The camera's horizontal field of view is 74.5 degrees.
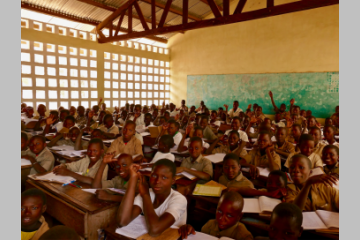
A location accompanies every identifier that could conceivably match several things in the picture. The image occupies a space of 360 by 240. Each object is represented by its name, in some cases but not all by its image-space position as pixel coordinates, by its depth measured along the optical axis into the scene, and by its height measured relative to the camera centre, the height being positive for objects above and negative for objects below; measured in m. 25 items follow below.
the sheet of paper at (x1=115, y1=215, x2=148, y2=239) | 1.45 -0.72
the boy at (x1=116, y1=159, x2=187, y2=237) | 1.44 -0.59
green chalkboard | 7.56 +0.90
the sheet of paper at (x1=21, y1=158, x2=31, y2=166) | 2.59 -0.53
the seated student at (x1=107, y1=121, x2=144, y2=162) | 3.35 -0.41
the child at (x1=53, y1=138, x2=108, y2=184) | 2.47 -0.52
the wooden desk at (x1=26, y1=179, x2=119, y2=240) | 1.60 -0.68
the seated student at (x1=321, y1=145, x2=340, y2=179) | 2.44 -0.44
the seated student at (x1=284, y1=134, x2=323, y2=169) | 2.71 -0.41
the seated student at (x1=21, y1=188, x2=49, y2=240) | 1.46 -0.62
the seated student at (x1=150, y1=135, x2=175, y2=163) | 2.91 -0.43
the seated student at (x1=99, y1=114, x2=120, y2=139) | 4.75 -0.24
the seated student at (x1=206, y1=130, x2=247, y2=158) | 3.28 -0.47
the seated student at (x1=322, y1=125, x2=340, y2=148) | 3.65 -0.29
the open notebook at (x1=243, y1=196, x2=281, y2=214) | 1.69 -0.68
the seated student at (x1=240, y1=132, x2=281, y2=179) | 2.67 -0.53
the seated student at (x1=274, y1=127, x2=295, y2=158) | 3.33 -0.46
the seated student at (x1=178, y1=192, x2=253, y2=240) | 1.48 -0.66
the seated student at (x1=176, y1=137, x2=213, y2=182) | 2.67 -0.54
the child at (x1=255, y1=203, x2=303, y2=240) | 1.31 -0.62
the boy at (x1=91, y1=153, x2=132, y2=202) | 2.16 -0.53
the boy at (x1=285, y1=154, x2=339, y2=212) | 1.69 -0.62
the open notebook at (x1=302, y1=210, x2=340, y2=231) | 1.50 -0.71
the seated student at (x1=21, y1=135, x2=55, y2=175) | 2.70 -0.48
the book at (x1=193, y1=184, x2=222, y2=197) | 1.99 -0.67
